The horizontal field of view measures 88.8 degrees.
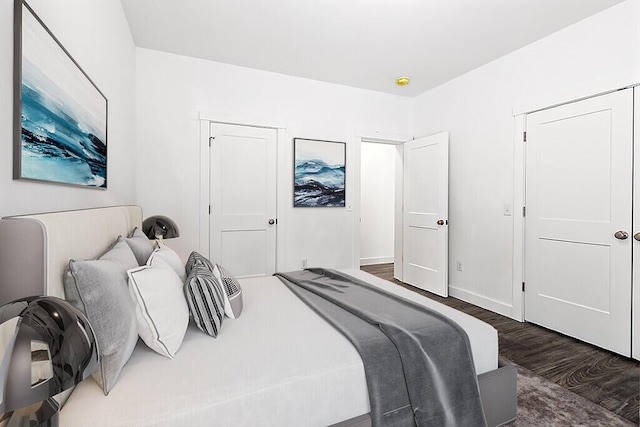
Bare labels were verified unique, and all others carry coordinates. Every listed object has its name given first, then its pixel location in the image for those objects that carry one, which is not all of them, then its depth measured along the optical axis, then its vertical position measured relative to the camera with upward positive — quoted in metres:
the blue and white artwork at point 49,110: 1.08 +0.40
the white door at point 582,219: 2.45 -0.04
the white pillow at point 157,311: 1.20 -0.38
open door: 3.89 +0.00
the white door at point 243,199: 3.55 +0.13
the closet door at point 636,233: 2.35 -0.14
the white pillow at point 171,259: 1.65 -0.26
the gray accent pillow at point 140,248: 1.70 -0.20
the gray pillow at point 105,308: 1.02 -0.32
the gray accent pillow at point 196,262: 1.84 -0.30
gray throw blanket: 1.26 -0.63
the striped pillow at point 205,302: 1.40 -0.40
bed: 0.92 -0.56
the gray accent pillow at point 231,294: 1.58 -0.42
